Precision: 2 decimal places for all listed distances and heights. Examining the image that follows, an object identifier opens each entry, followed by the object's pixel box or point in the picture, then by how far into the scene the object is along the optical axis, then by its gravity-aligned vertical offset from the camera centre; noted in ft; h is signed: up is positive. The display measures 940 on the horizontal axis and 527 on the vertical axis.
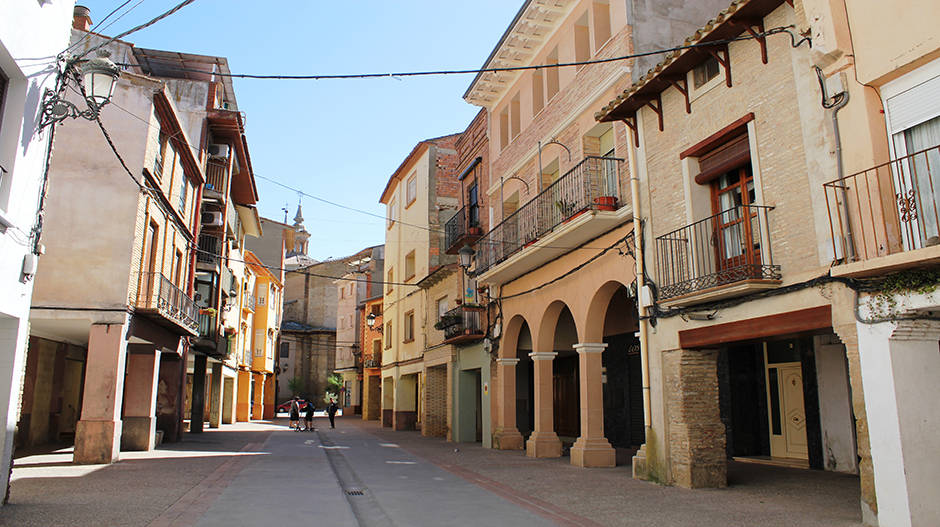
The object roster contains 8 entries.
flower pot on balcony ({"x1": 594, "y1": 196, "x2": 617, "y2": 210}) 41.50 +11.43
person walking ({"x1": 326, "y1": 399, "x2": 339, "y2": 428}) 105.42 -2.85
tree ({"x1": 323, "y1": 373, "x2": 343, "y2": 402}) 185.88 +2.10
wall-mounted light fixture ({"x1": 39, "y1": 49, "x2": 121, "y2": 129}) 29.07 +13.36
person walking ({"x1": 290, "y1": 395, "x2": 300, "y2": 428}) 100.10 -3.24
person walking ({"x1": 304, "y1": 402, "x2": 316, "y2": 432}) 94.69 -3.50
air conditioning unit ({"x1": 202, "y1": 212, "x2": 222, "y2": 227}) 76.60 +19.74
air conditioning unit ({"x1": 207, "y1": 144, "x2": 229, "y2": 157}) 79.35 +28.43
